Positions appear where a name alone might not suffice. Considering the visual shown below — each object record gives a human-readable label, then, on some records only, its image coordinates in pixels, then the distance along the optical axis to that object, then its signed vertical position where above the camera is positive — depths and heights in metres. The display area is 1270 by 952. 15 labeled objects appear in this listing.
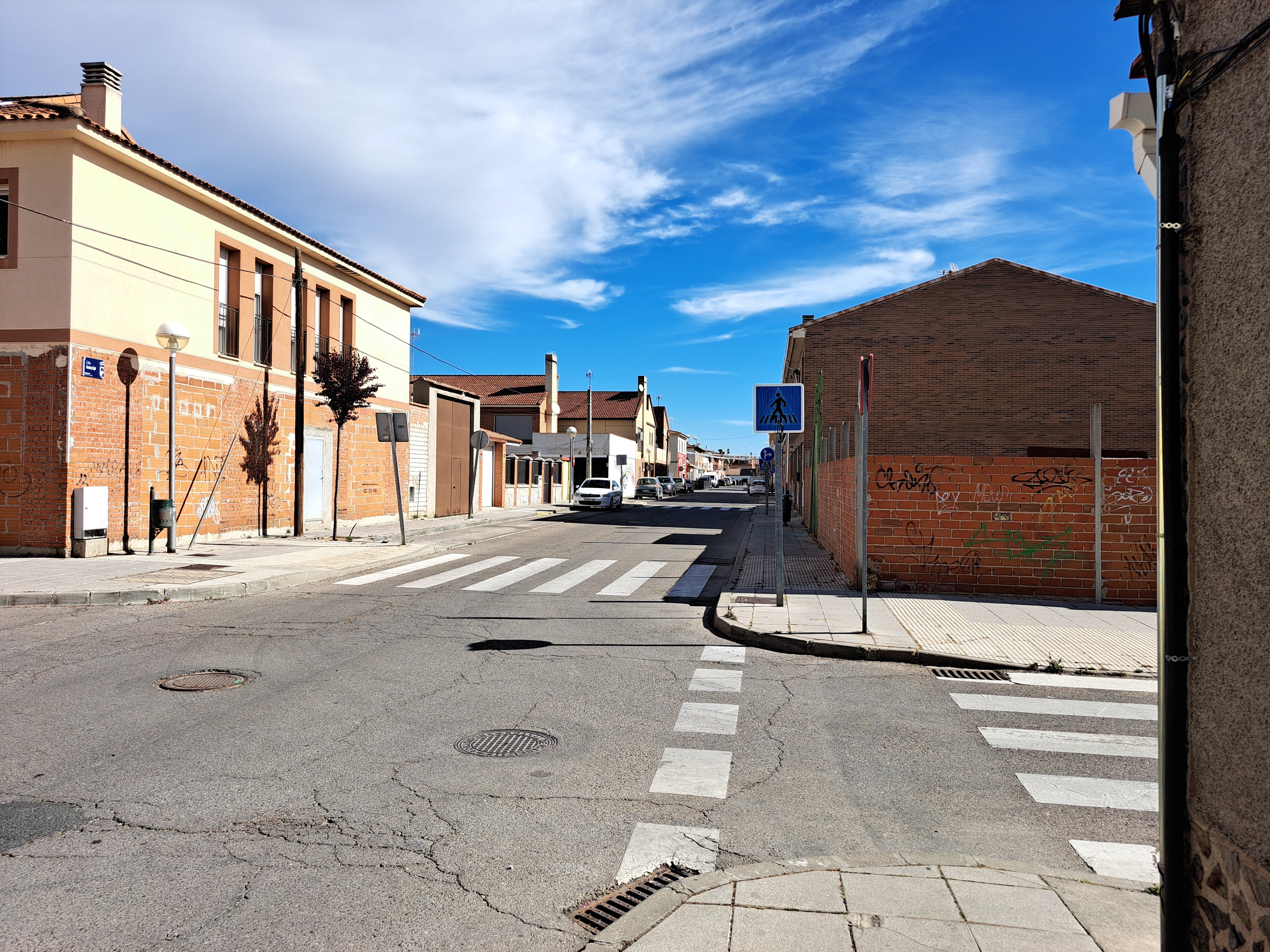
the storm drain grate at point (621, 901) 3.27 -1.71
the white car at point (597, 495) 39.06 -0.44
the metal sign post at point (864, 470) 8.79 +0.20
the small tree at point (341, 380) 20.66 +2.63
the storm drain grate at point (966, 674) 7.37 -1.69
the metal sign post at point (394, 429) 17.38 +1.20
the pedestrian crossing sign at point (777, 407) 10.38 +1.01
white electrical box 13.78 -0.46
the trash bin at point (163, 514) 14.85 -0.54
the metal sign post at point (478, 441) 29.75 +1.61
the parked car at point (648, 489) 60.66 -0.17
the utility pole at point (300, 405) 20.00 +1.93
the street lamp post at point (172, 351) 14.76 +2.43
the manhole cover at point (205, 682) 6.54 -1.59
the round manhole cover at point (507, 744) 5.19 -1.66
